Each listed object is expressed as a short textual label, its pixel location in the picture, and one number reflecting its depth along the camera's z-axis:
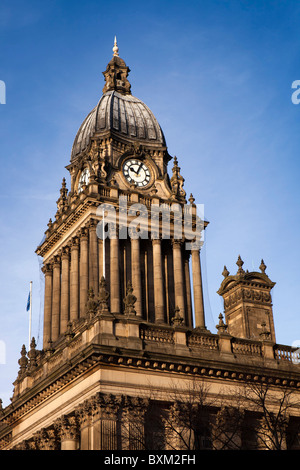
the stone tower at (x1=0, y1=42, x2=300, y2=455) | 44.69
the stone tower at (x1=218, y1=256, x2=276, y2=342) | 56.56
